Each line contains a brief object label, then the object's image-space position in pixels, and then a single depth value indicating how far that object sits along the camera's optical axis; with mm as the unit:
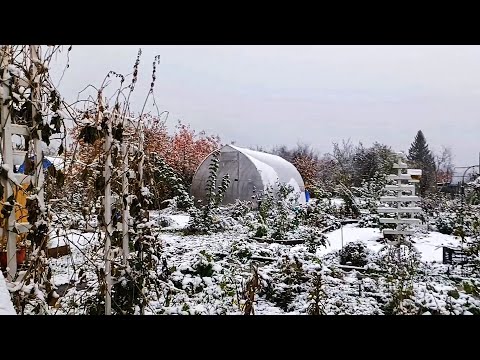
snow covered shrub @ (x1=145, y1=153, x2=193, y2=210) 6129
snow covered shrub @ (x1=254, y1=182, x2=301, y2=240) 5406
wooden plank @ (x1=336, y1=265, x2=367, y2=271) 3883
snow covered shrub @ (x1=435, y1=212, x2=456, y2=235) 5850
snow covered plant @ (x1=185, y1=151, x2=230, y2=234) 5719
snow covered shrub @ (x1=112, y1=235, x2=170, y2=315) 2307
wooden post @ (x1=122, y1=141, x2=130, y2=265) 2357
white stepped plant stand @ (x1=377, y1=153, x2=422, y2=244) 5024
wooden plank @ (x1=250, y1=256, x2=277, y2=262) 3981
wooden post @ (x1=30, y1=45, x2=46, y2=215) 1784
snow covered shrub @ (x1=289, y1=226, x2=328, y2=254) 4426
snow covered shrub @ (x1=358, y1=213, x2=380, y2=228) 6304
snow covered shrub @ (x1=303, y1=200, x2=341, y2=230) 5988
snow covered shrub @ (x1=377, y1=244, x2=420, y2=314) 2652
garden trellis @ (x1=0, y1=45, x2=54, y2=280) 1663
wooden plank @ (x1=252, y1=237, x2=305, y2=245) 5051
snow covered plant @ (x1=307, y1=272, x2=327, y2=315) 2664
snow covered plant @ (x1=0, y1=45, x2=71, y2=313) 1732
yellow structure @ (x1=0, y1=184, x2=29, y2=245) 1739
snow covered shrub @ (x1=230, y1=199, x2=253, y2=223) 6379
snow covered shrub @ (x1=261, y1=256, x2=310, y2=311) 3061
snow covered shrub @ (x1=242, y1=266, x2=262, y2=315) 2424
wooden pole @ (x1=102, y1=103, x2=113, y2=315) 2229
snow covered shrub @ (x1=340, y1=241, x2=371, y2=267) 4258
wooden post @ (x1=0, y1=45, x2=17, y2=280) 1634
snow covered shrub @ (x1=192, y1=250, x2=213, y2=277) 3186
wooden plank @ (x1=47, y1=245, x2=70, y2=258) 3803
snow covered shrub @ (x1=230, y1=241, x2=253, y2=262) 3920
